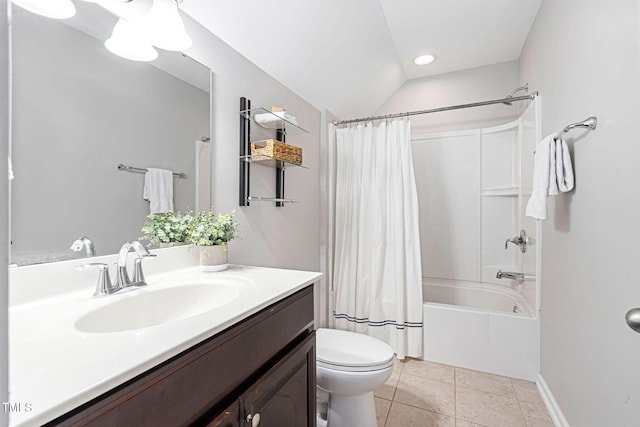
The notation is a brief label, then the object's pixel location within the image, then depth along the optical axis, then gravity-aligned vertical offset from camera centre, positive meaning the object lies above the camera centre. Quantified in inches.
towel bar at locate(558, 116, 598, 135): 47.4 +14.6
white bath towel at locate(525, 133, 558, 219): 56.7 +6.8
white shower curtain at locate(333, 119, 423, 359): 87.4 -7.6
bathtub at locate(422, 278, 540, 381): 77.7 -33.7
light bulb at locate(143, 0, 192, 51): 41.9 +25.7
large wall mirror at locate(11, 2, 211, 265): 32.5 +9.9
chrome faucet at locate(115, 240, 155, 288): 37.9 -6.4
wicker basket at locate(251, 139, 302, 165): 61.1 +12.8
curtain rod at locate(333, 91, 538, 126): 79.5 +29.4
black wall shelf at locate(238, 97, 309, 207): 61.6 +15.2
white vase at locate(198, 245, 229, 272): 48.5 -7.5
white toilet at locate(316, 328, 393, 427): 54.6 -29.8
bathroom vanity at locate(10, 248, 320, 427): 19.1 -11.3
